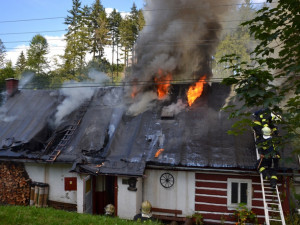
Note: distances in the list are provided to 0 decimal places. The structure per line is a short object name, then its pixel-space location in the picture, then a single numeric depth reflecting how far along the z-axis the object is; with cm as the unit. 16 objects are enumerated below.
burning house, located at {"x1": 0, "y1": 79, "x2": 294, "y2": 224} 885
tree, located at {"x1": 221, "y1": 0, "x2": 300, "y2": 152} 368
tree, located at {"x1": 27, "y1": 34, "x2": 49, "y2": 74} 3672
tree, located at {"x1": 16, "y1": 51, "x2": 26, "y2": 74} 4123
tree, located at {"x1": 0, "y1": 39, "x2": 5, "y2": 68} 3822
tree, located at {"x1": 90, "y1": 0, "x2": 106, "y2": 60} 3622
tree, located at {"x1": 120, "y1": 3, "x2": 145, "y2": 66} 3688
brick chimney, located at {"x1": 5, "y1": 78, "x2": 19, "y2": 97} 1538
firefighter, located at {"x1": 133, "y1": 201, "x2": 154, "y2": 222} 838
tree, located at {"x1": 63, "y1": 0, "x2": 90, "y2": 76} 3119
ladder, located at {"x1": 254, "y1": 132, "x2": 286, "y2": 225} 777
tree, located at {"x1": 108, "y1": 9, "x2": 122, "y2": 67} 4078
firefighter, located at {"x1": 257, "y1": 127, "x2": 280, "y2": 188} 773
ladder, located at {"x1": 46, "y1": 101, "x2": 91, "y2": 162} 1026
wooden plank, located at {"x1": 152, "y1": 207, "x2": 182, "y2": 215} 916
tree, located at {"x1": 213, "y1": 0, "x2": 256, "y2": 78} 2811
